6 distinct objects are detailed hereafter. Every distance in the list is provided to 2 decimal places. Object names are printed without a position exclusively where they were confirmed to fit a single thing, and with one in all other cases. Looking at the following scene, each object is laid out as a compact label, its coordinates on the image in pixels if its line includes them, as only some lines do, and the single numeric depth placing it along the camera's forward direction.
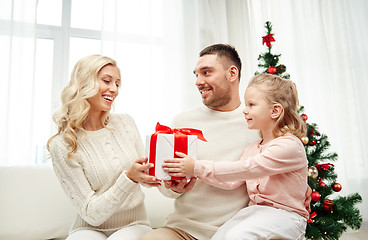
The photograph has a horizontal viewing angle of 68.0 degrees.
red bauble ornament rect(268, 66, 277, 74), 2.00
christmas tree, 1.82
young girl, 1.13
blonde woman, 1.34
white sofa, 1.70
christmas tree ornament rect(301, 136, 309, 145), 1.78
